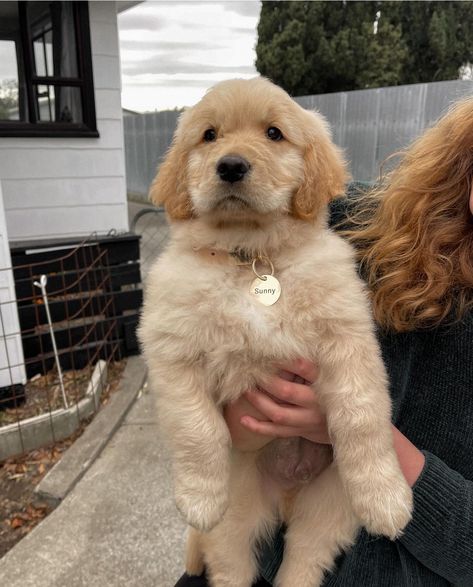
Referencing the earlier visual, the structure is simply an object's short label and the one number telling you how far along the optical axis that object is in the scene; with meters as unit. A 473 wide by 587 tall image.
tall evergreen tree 18.88
